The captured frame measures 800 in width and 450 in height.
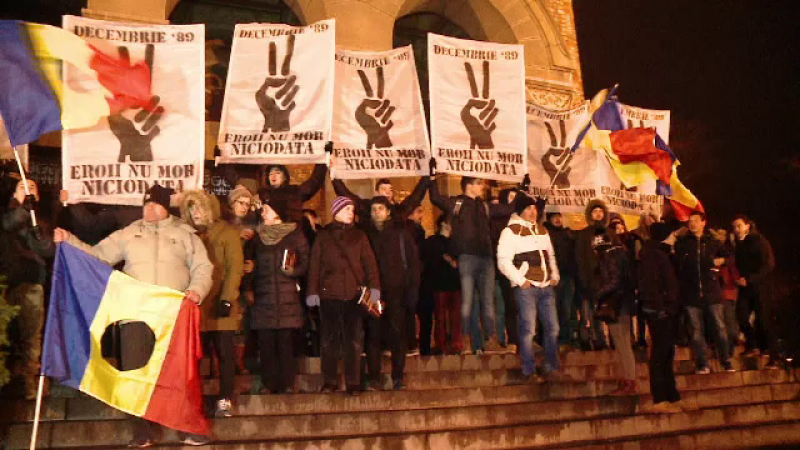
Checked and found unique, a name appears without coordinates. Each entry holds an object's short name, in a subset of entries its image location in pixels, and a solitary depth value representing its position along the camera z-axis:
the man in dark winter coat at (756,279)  11.70
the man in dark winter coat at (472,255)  10.20
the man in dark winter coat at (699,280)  11.17
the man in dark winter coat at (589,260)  10.80
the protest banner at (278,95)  10.44
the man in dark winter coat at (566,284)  11.43
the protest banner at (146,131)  9.46
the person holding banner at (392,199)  10.13
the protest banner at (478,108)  11.38
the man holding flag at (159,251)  7.62
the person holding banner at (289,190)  9.62
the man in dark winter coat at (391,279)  8.93
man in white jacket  9.67
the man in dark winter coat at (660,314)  9.55
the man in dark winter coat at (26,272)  7.91
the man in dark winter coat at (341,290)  8.68
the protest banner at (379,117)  11.24
